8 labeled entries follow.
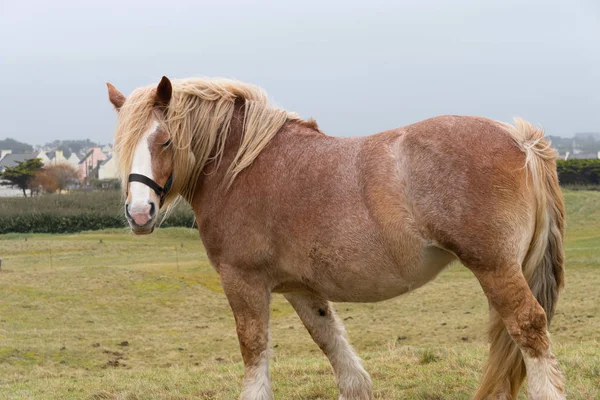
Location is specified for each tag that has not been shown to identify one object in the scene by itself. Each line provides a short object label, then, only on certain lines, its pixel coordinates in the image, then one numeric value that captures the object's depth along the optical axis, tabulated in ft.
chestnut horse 13.47
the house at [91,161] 306.86
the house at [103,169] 278.75
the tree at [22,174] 211.61
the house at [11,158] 270.26
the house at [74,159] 388.94
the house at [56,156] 322.55
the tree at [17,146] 555.28
